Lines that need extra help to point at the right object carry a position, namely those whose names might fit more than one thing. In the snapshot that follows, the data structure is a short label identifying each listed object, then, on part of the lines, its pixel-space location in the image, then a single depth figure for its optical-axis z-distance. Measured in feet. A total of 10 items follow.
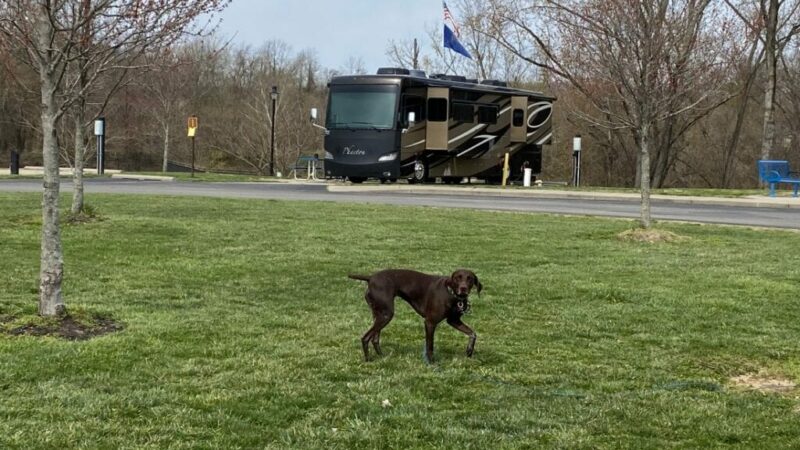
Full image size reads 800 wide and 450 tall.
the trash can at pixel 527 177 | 95.35
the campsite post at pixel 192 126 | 102.99
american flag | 111.24
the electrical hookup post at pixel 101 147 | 95.54
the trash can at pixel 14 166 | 106.22
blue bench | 76.55
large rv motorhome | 84.79
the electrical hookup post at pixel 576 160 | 100.89
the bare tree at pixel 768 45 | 102.01
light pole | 118.32
